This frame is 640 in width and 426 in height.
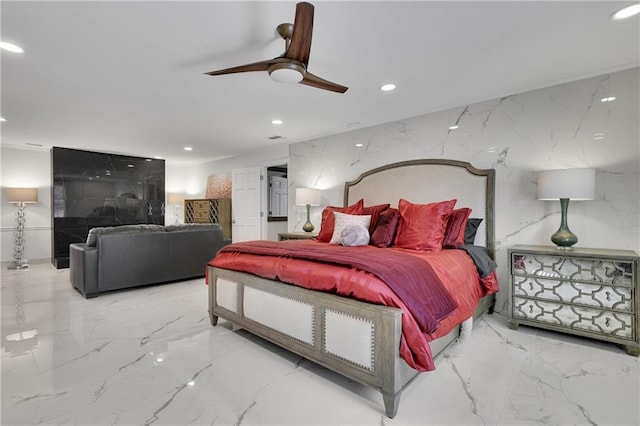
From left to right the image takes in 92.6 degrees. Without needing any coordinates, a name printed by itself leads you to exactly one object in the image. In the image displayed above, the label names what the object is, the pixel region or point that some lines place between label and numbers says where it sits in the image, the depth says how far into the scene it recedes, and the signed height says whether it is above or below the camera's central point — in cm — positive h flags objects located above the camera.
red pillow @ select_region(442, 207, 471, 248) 301 -18
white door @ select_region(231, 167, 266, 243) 620 +13
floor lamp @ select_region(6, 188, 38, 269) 573 -8
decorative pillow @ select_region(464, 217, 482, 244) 326 -21
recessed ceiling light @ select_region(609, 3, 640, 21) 189 +126
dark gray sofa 385 -63
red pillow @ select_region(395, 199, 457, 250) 288 -16
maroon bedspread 172 -40
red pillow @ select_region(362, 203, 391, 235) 340 -2
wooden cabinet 686 -2
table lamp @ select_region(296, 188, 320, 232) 473 +20
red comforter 163 -48
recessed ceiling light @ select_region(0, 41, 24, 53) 228 +124
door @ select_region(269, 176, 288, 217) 785 +36
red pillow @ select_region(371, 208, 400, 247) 309 -20
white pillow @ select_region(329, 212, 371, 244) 336 -13
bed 163 -70
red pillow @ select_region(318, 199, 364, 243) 368 -11
